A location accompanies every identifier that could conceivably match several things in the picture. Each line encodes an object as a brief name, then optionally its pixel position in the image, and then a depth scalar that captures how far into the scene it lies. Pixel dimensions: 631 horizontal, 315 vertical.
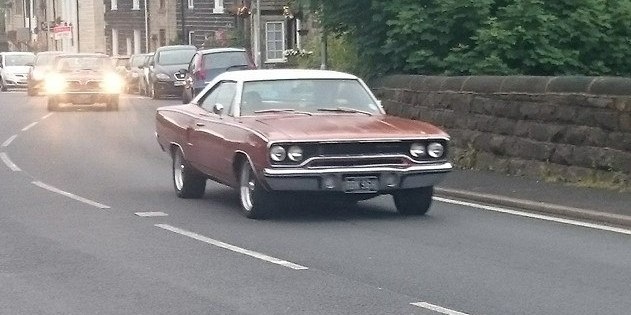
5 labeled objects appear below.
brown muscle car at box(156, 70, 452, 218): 13.12
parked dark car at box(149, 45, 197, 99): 47.12
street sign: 81.94
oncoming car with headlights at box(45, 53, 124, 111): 38.72
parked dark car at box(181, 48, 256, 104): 34.38
